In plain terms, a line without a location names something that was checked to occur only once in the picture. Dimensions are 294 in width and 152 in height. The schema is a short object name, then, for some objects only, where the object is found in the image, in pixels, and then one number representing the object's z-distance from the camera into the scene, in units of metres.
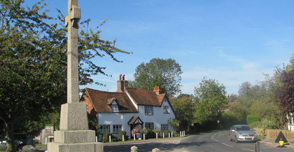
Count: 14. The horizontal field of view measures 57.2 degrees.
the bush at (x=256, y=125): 41.13
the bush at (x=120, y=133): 36.47
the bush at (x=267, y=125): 30.09
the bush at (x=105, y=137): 33.84
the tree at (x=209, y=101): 61.81
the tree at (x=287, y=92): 24.39
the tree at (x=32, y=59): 14.44
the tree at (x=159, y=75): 69.13
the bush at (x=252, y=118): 56.00
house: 36.53
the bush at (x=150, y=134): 40.01
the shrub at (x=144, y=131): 38.90
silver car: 24.33
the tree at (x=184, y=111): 51.31
